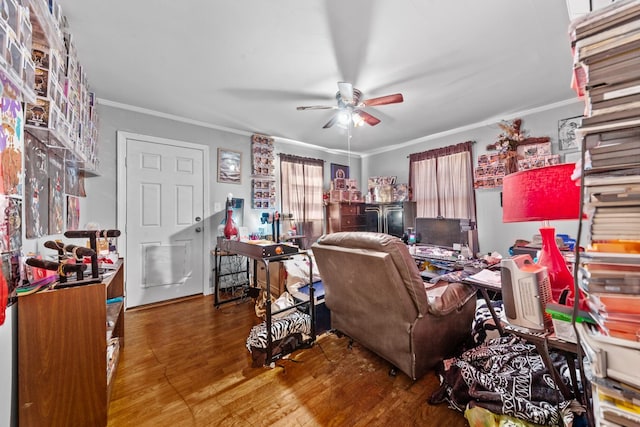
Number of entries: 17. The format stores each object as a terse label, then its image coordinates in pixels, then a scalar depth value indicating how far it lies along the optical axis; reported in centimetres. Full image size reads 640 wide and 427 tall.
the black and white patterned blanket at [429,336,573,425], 119
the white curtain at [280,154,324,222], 451
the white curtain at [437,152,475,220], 398
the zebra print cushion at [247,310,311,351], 194
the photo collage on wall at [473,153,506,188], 362
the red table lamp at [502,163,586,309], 100
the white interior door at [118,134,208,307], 308
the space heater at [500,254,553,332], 102
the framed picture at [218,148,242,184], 376
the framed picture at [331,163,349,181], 526
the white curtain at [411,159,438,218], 438
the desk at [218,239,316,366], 191
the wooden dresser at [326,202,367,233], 469
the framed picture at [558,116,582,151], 304
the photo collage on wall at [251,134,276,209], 408
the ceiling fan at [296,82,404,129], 235
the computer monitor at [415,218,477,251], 318
